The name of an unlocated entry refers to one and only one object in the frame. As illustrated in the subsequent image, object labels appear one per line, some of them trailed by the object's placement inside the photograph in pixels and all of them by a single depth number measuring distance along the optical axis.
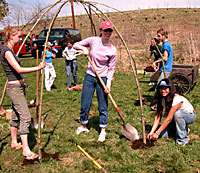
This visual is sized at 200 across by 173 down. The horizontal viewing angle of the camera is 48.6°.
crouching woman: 3.80
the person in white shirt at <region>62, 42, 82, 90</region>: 8.52
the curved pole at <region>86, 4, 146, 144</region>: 4.00
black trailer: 7.46
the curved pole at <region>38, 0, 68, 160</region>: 3.44
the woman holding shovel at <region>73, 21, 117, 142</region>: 4.04
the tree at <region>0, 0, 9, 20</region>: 12.92
